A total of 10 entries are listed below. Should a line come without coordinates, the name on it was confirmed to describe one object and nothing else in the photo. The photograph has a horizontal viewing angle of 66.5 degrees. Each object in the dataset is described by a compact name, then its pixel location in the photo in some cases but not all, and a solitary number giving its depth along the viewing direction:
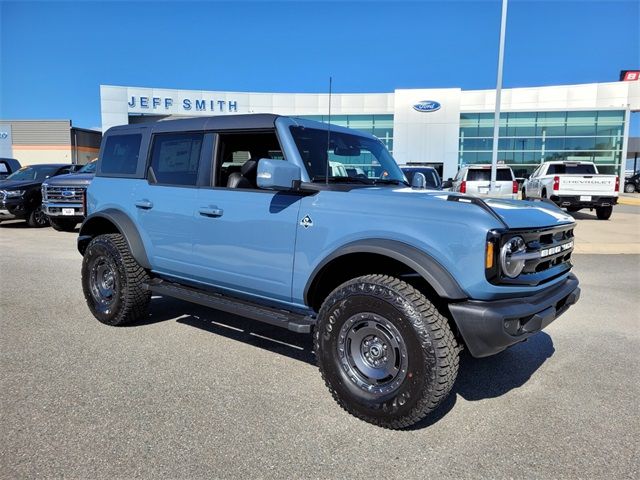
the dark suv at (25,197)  13.38
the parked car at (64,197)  12.16
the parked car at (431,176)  13.29
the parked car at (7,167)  17.84
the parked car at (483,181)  16.27
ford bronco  2.86
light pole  13.91
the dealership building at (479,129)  36.28
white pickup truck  15.38
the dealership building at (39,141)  43.84
